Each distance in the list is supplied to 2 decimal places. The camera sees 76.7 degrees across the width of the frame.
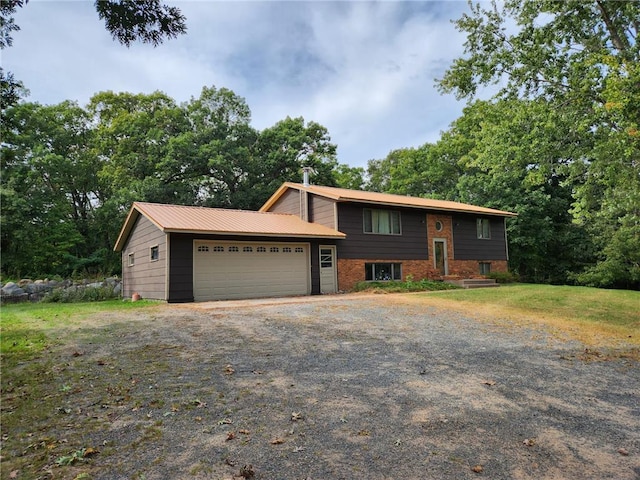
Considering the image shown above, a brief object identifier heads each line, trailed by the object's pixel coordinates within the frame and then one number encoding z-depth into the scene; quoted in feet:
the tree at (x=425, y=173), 105.91
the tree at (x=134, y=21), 15.28
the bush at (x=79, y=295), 50.60
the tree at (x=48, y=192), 66.39
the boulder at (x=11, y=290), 53.40
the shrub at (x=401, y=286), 51.26
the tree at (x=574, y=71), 32.99
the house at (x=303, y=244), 43.52
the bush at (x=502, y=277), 67.05
